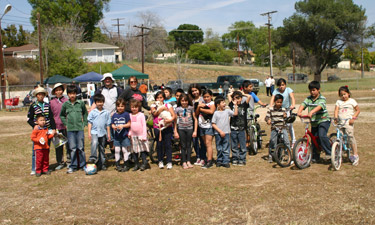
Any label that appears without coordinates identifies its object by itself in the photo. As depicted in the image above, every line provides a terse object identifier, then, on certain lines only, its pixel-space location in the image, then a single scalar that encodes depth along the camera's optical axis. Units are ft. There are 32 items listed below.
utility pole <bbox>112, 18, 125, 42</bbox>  235.89
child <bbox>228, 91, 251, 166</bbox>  24.26
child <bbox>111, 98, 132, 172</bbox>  23.36
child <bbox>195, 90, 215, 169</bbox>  23.73
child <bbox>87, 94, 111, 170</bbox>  23.50
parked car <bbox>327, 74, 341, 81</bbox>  195.93
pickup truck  110.52
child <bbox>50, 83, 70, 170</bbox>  24.38
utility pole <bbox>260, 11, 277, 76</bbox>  144.42
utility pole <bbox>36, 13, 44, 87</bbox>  95.72
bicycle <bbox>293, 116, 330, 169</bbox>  21.81
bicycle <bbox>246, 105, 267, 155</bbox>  27.81
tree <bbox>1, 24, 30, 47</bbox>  214.07
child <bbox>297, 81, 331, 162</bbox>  23.00
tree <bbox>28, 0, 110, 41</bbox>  213.25
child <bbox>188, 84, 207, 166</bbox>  24.58
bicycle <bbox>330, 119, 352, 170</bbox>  21.43
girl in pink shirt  23.48
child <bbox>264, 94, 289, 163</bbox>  23.57
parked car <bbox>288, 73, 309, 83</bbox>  174.11
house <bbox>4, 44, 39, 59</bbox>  190.79
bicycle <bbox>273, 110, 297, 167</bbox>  22.86
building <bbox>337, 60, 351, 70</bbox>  382.92
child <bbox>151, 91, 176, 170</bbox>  23.80
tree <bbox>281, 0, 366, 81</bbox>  179.52
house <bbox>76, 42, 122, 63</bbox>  212.13
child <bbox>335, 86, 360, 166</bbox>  22.50
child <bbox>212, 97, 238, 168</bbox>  23.45
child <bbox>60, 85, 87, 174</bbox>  23.67
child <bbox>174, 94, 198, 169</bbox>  23.71
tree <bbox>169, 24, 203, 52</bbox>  358.84
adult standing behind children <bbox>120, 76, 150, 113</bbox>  24.74
